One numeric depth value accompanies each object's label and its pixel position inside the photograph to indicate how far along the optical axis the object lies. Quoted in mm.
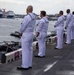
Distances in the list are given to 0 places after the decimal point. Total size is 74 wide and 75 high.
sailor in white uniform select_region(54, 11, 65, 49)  17733
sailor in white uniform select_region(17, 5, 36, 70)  11742
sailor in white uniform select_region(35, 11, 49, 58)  14484
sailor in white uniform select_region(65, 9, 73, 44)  19616
